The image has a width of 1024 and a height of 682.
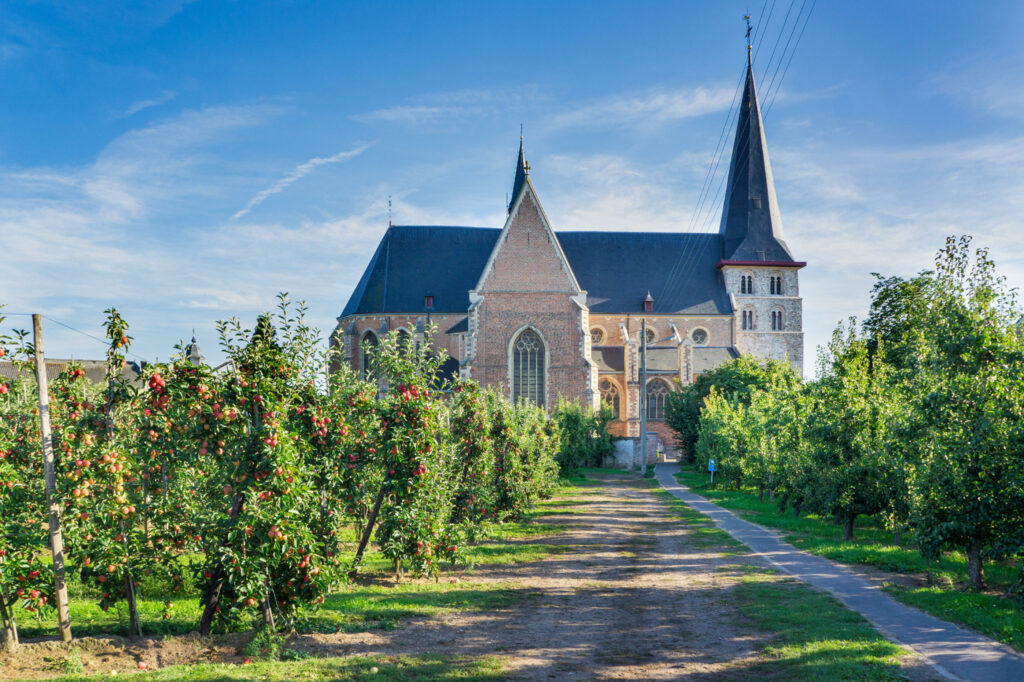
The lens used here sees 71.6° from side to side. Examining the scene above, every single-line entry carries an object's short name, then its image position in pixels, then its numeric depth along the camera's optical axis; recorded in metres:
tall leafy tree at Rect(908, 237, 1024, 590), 9.72
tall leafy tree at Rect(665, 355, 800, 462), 43.84
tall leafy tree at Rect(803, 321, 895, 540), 15.12
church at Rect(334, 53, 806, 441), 43.28
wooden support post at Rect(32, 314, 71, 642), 7.66
